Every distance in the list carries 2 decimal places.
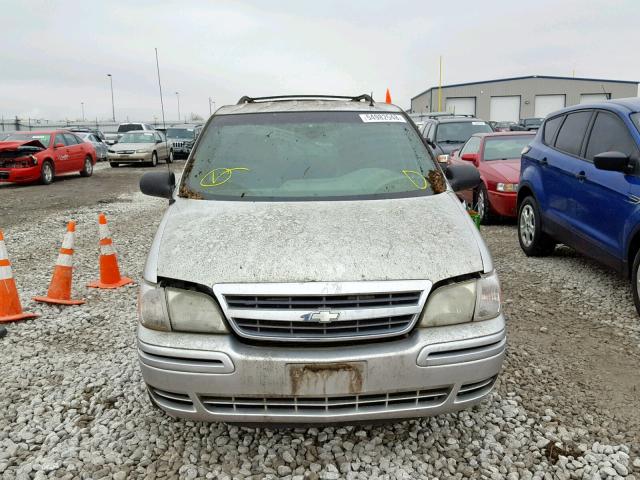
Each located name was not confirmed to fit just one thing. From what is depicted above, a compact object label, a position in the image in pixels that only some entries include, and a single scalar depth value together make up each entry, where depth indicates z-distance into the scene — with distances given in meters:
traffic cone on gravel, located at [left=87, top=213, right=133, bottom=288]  5.57
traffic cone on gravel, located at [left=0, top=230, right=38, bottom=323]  4.66
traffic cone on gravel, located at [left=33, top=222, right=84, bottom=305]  5.07
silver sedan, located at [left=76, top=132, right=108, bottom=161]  23.27
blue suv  4.45
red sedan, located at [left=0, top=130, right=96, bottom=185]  14.41
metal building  51.12
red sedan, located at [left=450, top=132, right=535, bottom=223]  8.22
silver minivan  2.35
